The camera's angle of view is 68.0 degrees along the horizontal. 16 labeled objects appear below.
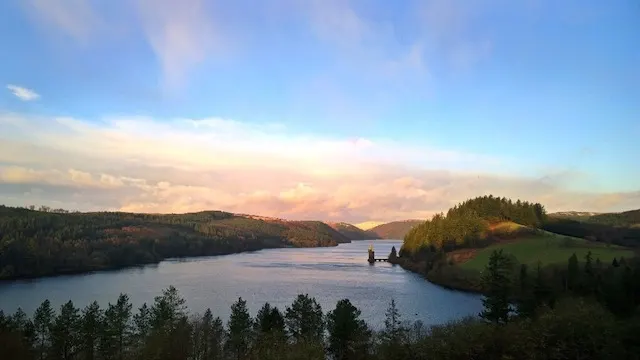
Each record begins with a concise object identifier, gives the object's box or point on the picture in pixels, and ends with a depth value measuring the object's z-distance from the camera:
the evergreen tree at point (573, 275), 49.65
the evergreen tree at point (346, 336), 32.02
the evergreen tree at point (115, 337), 35.44
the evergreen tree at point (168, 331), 29.25
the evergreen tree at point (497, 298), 37.84
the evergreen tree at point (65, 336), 36.19
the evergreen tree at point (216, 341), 35.47
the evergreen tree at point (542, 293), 41.45
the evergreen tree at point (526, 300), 37.63
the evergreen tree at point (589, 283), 45.47
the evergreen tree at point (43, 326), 38.16
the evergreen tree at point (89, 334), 36.28
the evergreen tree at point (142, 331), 33.35
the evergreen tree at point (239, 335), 35.34
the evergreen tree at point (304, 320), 37.28
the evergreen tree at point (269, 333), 20.31
